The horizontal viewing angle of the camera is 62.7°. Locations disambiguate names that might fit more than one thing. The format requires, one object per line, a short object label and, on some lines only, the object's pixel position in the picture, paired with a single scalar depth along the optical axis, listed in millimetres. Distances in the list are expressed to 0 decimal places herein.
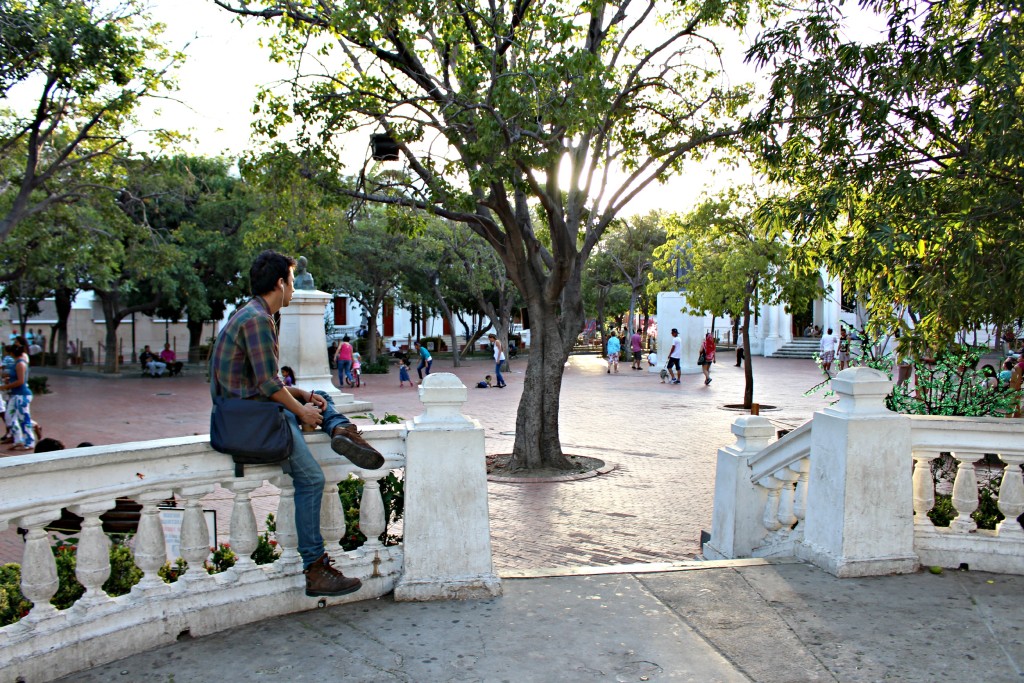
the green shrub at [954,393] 8000
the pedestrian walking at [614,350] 32250
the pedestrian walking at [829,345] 31547
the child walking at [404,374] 26906
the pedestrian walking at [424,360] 26375
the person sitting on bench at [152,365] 31000
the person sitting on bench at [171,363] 32031
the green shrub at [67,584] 4258
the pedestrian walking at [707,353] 27066
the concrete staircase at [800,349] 44812
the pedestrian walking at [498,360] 25995
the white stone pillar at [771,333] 47031
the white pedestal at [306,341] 13164
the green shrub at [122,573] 4477
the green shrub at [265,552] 4617
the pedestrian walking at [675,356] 27359
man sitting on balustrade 3941
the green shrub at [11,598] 3824
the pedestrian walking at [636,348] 34688
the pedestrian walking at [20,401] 13102
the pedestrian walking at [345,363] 26844
